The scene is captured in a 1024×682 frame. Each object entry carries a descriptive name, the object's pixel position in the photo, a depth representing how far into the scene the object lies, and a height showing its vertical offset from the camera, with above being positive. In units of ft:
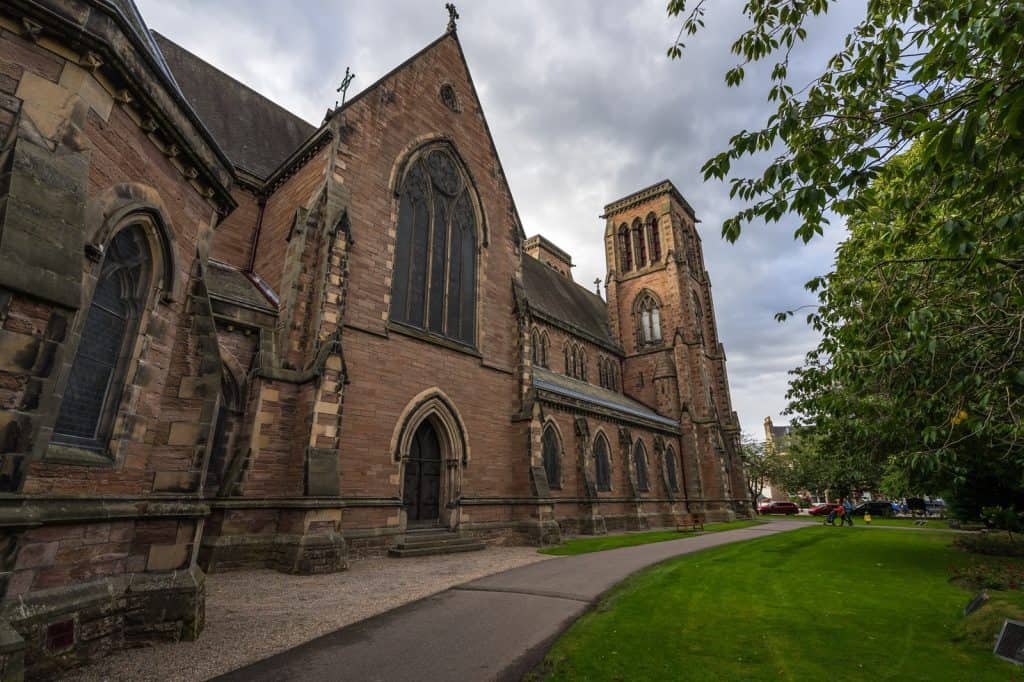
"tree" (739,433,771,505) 189.16 +11.89
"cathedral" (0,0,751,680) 15.24 +9.09
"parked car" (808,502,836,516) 135.47 -4.26
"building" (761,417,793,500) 216.95 +23.52
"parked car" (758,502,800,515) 147.02 -3.92
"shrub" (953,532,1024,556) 45.44 -5.02
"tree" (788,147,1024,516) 15.56 +6.00
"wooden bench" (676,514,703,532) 78.39 -4.48
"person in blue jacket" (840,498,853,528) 94.79 -3.90
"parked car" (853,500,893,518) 135.88 -4.20
